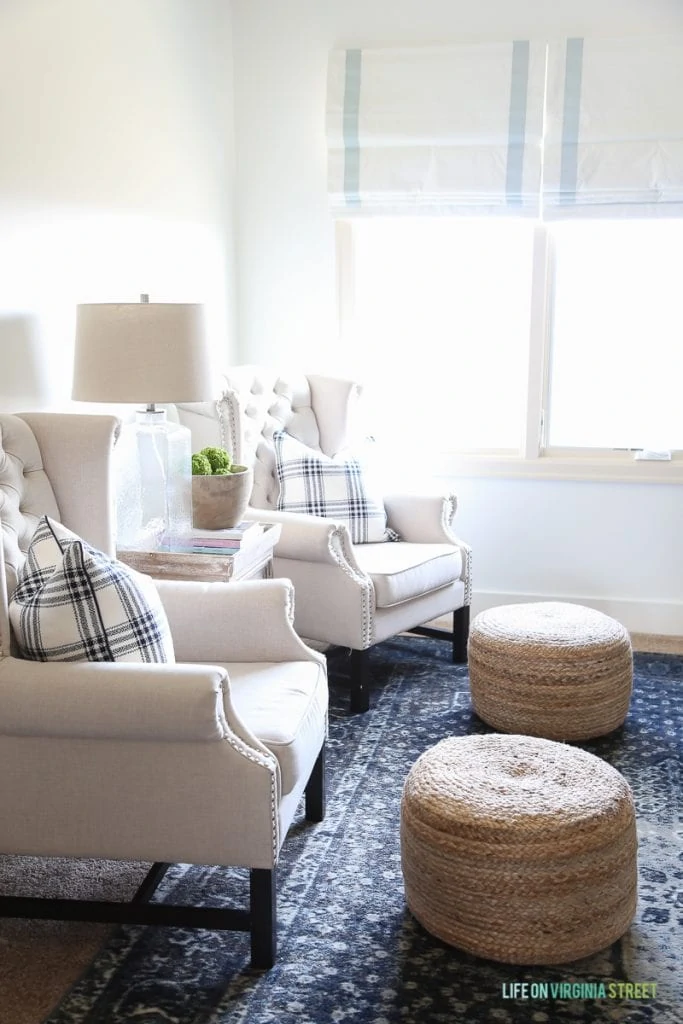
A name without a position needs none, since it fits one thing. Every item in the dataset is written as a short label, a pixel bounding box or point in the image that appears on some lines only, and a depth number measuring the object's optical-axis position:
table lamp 2.84
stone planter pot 3.17
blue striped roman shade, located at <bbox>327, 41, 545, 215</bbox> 4.15
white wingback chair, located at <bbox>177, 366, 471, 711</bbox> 3.46
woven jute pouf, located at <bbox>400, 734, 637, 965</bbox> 2.13
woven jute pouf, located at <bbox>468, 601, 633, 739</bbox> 3.18
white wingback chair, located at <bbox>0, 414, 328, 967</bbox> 2.05
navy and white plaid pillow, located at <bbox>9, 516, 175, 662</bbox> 2.12
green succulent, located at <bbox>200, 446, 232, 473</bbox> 3.26
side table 2.95
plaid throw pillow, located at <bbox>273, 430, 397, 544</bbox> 3.83
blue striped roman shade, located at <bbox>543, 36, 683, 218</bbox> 4.04
